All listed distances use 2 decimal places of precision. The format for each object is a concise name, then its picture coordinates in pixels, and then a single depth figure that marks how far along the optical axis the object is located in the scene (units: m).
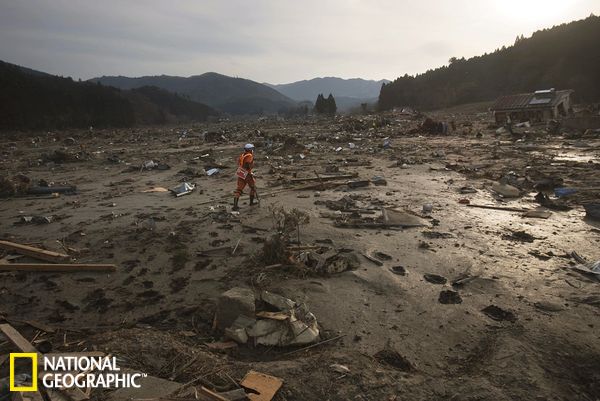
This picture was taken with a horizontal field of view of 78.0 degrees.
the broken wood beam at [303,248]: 4.96
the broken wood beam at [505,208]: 6.67
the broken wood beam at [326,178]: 9.51
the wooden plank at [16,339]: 2.87
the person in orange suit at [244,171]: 7.07
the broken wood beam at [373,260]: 4.76
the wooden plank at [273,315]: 3.29
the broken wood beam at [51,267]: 4.71
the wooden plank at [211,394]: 2.37
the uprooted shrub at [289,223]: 4.94
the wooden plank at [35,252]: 4.93
